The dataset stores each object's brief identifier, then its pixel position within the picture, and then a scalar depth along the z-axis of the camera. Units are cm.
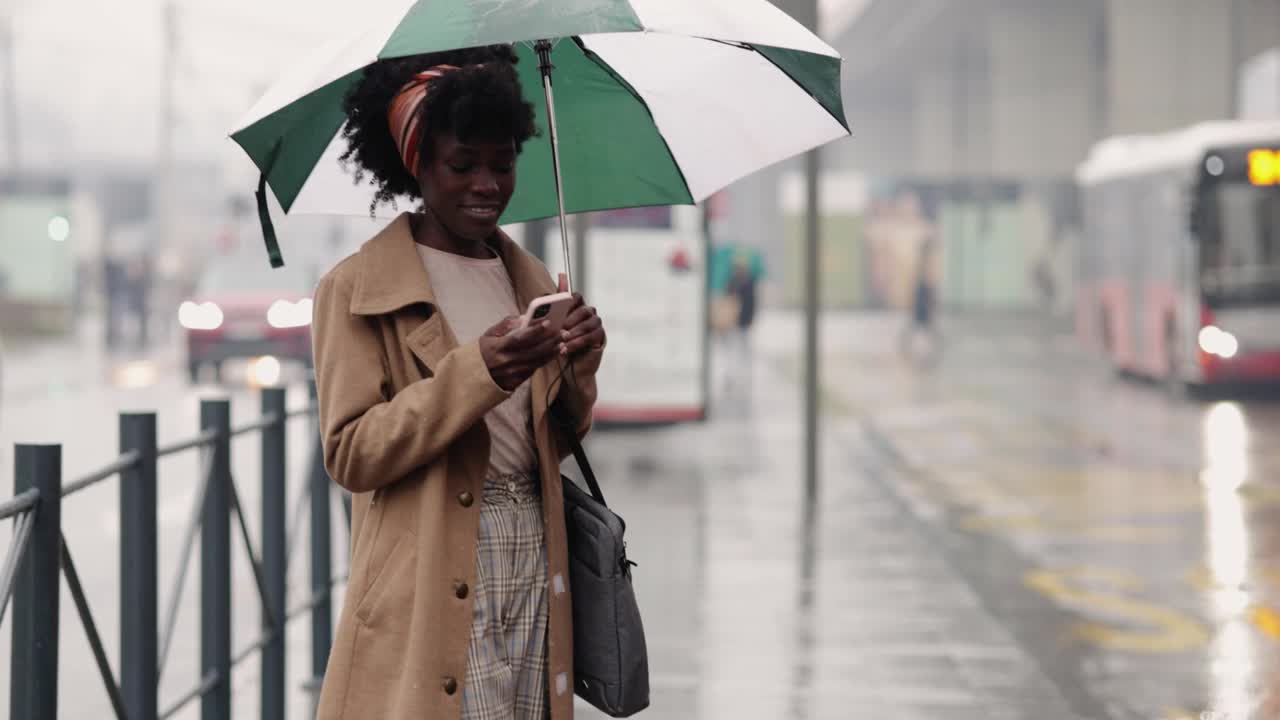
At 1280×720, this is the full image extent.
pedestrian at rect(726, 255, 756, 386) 2606
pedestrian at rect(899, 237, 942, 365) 3020
